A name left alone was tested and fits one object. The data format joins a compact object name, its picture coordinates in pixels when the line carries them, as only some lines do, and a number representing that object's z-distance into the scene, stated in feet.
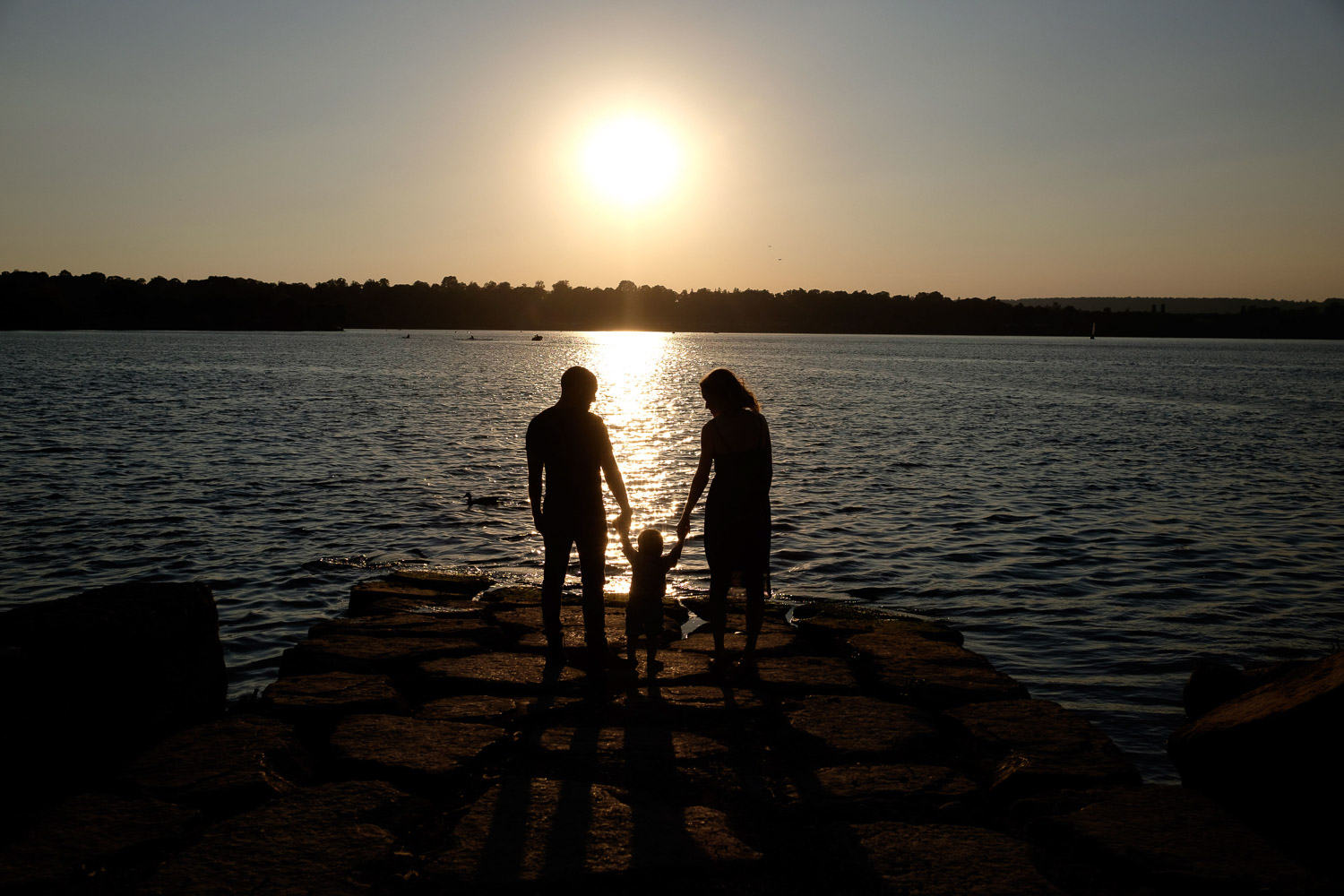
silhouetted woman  19.84
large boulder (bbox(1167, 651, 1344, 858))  13.20
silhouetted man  19.97
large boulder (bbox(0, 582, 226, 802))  14.16
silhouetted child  20.39
